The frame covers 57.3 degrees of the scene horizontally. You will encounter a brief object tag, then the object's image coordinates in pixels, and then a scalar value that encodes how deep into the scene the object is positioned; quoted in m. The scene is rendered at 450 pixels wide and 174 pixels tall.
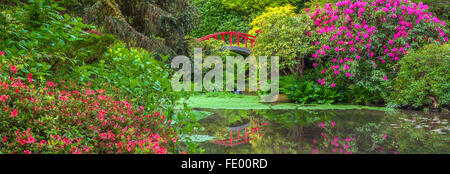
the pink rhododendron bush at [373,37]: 11.78
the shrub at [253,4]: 30.09
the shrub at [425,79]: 9.95
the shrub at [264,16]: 22.90
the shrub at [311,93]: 12.48
